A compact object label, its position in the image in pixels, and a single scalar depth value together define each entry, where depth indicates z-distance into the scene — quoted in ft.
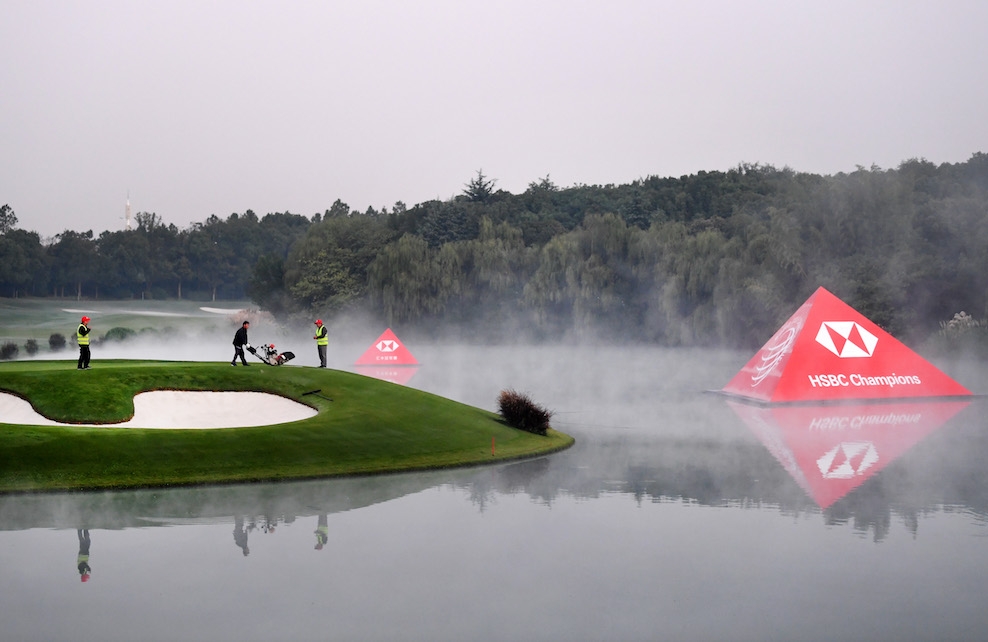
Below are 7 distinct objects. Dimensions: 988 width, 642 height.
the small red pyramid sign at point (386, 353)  210.38
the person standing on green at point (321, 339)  114.32
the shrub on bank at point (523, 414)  92.79
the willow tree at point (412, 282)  305.73
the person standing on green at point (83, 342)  93.56
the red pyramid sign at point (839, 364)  130.31
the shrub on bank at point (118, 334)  295.69
